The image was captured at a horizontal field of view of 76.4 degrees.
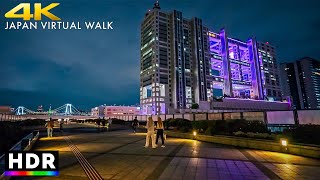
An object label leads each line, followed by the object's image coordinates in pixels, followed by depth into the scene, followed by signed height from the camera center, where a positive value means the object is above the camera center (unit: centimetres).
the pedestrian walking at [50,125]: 1902 -90
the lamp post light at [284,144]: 981 -185
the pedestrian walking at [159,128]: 1270 -105
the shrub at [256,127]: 1408 -140
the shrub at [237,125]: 1497 -128
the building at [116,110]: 16262 +204
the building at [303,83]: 18500 +2103
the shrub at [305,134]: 937 -139
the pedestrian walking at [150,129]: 1203 -104
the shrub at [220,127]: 1579 -142
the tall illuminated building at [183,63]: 11888 +3029
